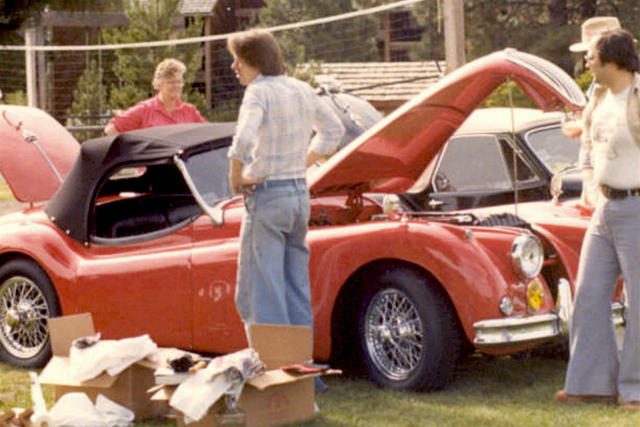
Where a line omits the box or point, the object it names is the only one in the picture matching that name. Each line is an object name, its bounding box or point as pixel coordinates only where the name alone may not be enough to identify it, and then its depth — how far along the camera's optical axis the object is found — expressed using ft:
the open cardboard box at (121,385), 26.36
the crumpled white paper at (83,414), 24.91
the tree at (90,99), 142.87
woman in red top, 39.13
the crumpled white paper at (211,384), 23.78
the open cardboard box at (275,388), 24.48
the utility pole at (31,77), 105.77
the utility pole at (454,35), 57.23
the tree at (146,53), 148.28
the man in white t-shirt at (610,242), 26.20
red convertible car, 27.91
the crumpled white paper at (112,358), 26.17
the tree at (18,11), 34.78
